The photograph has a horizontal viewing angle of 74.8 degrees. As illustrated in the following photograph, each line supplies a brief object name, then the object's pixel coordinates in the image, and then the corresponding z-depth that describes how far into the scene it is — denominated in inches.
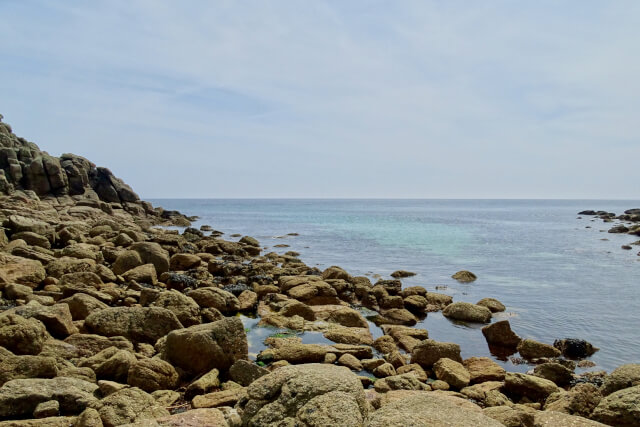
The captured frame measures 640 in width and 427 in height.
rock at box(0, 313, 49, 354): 298.2
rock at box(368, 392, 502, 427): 173.0
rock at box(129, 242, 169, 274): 733.3
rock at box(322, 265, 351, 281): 804.0
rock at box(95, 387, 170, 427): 227.3
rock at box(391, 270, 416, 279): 947.3
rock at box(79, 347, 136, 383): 296.4
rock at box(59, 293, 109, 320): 407.5
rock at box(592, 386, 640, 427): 248.2
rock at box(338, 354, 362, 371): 390.0
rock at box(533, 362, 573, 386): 389.1
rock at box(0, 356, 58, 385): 263.3
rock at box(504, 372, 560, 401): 341.7
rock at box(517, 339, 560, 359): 476.1
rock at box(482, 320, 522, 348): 504.4
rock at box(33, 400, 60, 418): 228.2
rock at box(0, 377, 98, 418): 229.0
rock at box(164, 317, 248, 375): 337.7
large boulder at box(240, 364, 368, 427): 190.2
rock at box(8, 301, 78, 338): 357.4
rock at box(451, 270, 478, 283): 920.3
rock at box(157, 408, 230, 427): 206.1
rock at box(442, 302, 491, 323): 609.3
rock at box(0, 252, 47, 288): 501.8
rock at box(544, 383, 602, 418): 282.4
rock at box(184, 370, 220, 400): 300.2
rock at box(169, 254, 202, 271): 826.8
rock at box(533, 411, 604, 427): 212.2
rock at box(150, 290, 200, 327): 439.8
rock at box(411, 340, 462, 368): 414.6
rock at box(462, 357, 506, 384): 387.9
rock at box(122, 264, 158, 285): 627.2
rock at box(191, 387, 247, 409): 266.2
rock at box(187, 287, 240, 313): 531.8
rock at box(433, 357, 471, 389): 370.9
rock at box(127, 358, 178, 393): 289.6
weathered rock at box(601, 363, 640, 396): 281.4
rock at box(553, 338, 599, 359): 482.6
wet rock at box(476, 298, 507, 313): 671.1
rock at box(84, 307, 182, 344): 375.2
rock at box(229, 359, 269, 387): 318.7
